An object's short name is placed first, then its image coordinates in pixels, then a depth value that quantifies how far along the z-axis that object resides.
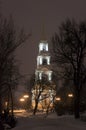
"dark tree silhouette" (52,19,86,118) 41.50
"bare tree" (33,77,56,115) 71.25
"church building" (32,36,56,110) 71.75
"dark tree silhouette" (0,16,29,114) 30.00
